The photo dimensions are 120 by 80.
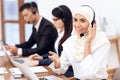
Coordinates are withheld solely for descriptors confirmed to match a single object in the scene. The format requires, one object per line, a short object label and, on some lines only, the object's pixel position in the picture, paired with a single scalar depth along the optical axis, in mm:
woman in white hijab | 2014
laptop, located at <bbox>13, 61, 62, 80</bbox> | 1591
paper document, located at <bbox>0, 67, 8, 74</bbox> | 2137
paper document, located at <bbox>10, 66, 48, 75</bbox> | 2129
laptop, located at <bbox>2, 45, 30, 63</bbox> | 2670
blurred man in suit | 3070
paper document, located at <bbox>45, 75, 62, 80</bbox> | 1982
